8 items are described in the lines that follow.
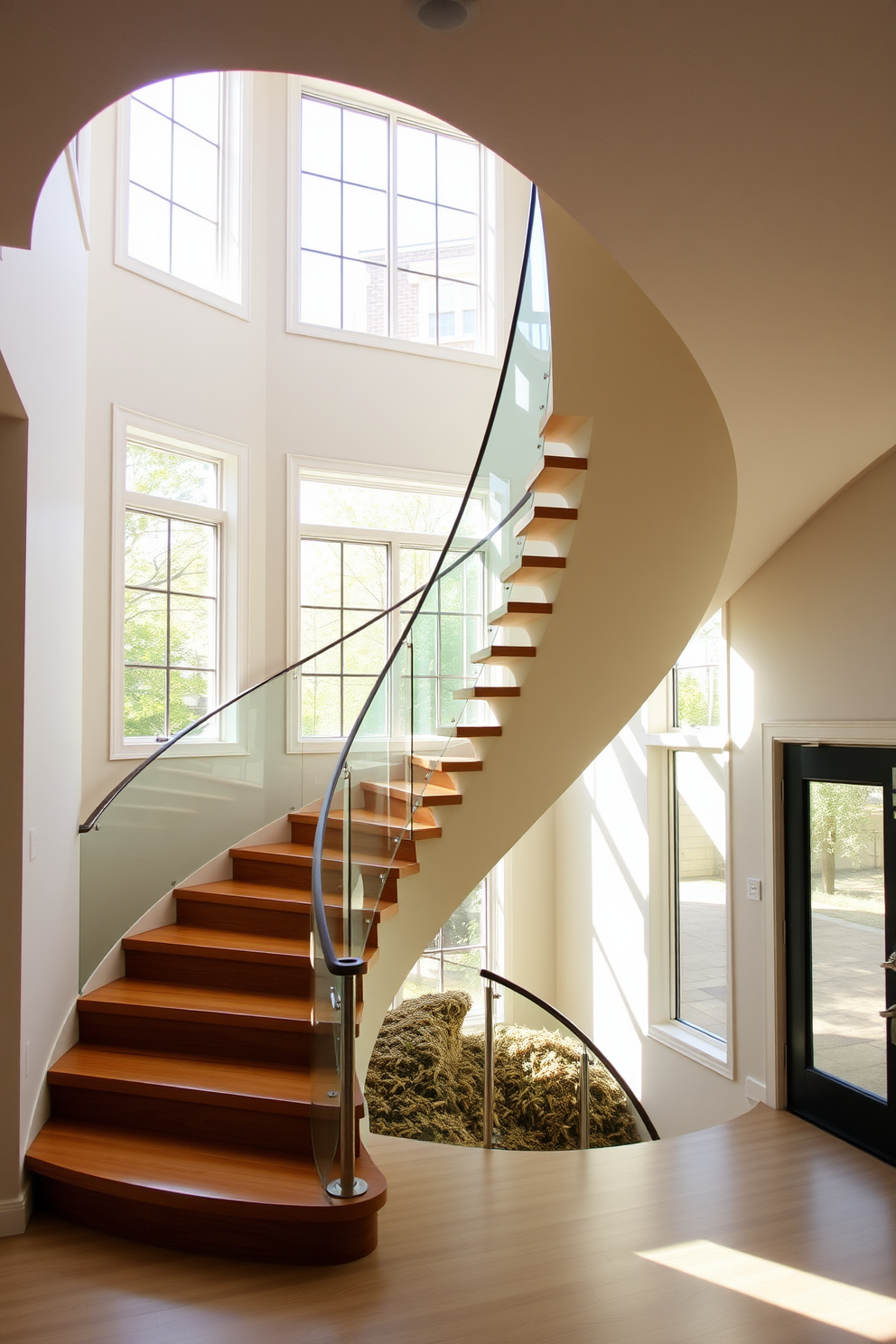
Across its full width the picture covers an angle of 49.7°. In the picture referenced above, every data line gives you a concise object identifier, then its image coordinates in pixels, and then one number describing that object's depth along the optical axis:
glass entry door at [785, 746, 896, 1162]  4.87
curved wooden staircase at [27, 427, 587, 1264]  3.45
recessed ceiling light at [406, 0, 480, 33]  2.05
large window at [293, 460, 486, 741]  7.16
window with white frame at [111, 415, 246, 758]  6.29
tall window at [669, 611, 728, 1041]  6.40
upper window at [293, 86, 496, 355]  7.63
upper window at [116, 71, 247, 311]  6.41
